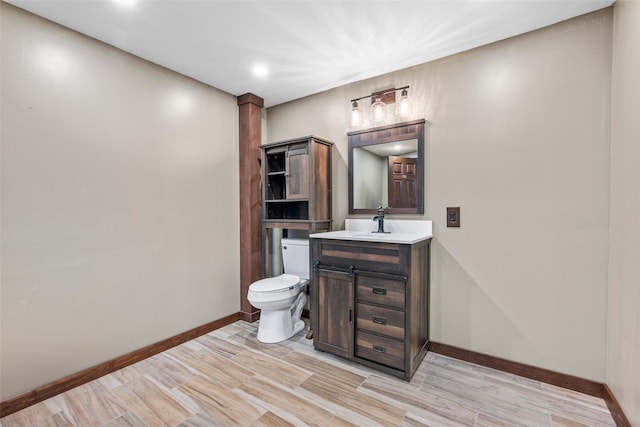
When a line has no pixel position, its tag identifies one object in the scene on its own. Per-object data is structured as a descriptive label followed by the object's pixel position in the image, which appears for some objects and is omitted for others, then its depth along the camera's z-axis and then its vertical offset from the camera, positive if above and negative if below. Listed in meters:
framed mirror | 2.36 +0.33
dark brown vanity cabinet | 1.94 -0.69
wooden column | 2.98 +0.07
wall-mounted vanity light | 2.38 +0.86
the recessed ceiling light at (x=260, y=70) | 2.39 +1.16
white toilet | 2.47 -0.78
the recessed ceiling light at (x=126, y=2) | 1.64 +1.17
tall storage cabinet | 2.63 +0.21
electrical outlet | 2.20 -0.09
